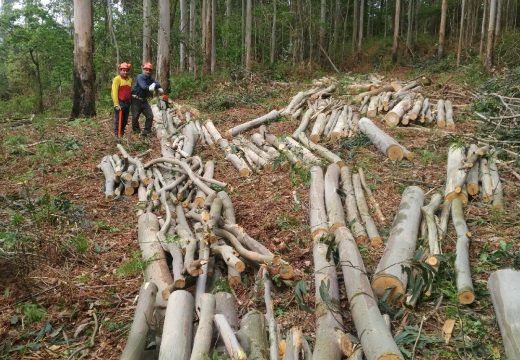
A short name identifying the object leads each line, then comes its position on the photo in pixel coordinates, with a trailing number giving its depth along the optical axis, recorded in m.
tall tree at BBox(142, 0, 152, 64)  14.70
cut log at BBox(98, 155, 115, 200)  6.58
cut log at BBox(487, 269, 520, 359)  2.95
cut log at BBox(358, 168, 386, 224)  5.22
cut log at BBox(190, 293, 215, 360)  2.95
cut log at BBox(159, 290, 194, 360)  2.98
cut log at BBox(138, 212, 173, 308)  3.85
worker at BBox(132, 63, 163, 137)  9.31
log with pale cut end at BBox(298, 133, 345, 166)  6.89
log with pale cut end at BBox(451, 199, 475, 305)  3.53
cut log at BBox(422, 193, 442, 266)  3.84
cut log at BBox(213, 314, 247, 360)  2.86
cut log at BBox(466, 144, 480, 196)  5.48
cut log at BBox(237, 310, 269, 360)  3.02
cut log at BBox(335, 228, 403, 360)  2.82
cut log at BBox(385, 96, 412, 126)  8.87
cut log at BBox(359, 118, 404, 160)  7.12
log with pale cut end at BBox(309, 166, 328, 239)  4.72
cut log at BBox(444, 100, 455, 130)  8.58
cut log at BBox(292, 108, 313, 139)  8.70
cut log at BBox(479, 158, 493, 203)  5.39
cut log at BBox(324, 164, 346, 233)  4.76
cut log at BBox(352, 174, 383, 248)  4.56
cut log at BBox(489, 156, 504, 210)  5.20
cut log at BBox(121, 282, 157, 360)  3.02
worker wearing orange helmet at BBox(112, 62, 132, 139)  8.93
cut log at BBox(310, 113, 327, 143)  8.39
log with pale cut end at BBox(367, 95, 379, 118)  9.66
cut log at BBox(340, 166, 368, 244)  4.67
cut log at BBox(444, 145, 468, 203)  5.21
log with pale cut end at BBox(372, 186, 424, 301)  3.64
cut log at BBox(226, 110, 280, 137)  9.30
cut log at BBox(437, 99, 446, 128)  8.70
